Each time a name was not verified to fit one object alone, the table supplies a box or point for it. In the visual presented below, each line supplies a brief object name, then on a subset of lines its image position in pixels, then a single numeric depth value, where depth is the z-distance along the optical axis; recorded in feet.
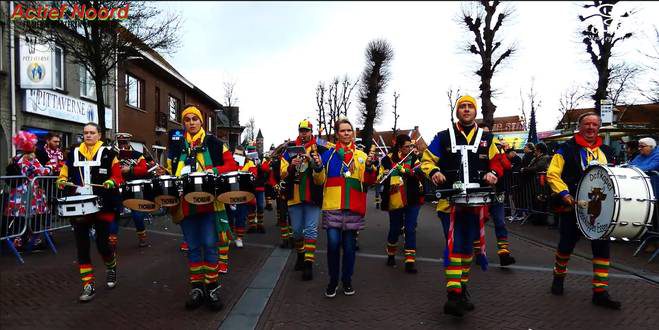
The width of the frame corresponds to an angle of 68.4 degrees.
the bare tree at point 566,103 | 168.45
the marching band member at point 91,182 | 17.25
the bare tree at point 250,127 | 212.70
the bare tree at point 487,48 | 65.41
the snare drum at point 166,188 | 15.01
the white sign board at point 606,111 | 42.24
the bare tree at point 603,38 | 64.80
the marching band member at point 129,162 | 24.93
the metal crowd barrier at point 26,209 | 25.14
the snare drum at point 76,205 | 16.57
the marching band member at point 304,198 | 20.16
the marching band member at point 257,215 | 34.53
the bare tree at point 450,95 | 193.64
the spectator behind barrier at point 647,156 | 25.67
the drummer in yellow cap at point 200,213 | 15.80
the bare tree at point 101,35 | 39.73
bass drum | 14.48
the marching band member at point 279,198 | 26.45
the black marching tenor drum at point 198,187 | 14.67
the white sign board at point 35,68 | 48.44
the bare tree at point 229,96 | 140.97
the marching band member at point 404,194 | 21.45
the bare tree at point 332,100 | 200.44
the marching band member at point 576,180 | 16.12
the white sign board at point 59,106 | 51.18
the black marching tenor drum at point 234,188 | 15.06
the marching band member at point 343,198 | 17.26
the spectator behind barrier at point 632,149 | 30.22
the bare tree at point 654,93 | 56.83
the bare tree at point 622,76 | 69.51
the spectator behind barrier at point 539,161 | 36.45
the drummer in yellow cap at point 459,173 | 14.97
